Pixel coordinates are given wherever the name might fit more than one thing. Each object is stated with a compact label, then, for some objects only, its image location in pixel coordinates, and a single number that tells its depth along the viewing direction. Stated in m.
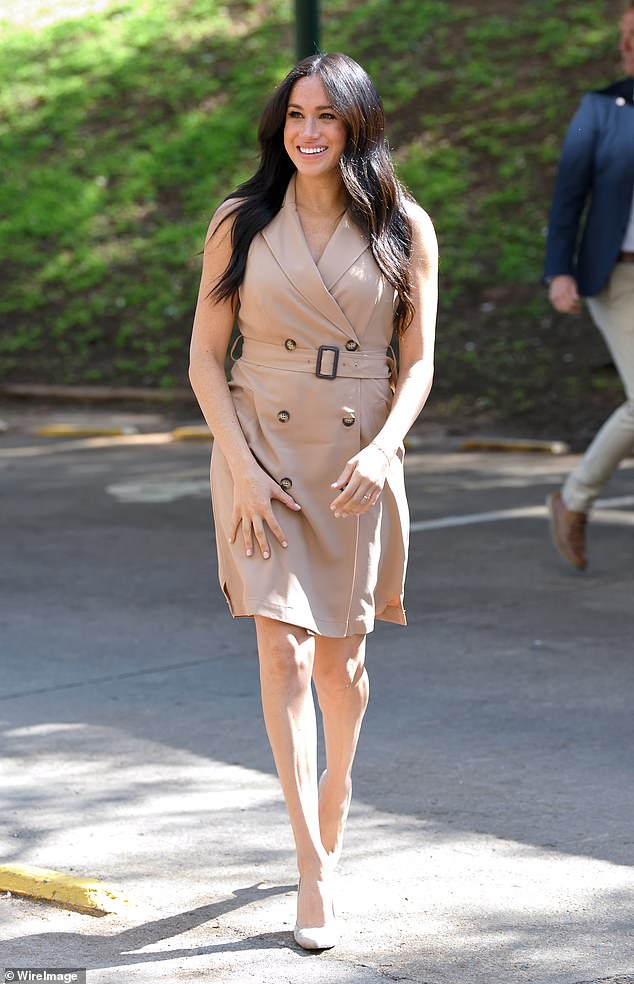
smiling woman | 7.73
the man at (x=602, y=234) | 15.11
